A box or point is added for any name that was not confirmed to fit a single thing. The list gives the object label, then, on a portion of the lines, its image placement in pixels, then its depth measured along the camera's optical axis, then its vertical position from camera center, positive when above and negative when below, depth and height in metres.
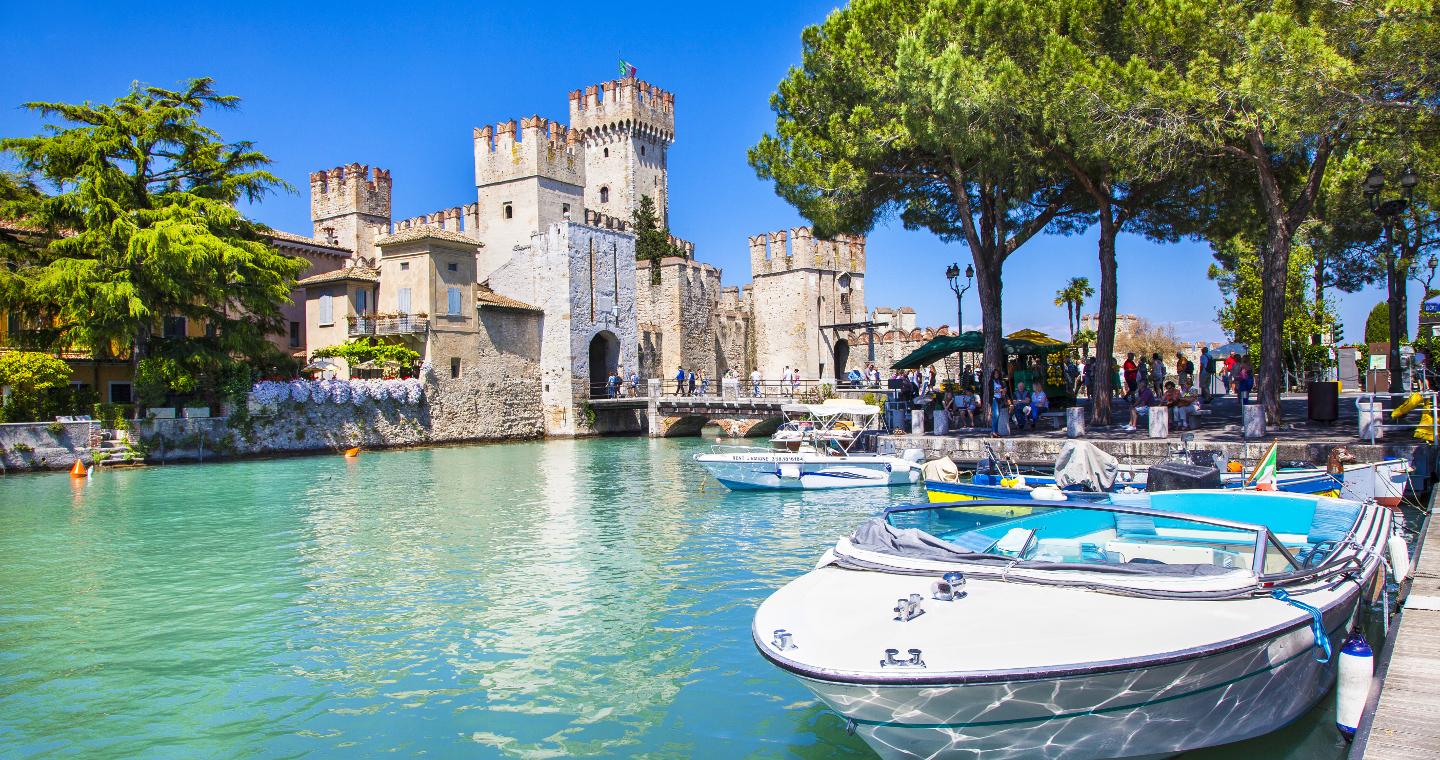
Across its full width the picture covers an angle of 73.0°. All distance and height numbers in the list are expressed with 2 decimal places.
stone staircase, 27.03 -0.60
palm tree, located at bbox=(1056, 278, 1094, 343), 48.88 +5.31
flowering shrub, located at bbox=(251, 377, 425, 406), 31.73 +0.93
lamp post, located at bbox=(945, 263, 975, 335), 24.61 +3.23
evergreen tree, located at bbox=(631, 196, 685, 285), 52.66 +9.41
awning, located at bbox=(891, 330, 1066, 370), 24.25 +1.36
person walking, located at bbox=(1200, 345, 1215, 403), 25.84 +0.67
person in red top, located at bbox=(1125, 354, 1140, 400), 24.91 +0.50
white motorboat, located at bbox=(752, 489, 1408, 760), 4.81 -1.25
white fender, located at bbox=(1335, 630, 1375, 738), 5.34 -1.61
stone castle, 37.91 +5.59
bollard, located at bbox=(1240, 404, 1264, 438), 16.77 -0.44
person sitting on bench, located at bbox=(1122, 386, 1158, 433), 19.53 -0.16
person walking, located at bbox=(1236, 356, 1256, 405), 20.52 +0.29
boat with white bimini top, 19.59 -1.29
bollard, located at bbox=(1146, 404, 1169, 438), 17.98 -0.45
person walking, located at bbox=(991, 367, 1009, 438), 20.33 +0.02
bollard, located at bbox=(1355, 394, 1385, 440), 14.62 -0.41
